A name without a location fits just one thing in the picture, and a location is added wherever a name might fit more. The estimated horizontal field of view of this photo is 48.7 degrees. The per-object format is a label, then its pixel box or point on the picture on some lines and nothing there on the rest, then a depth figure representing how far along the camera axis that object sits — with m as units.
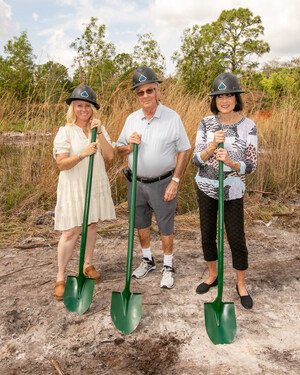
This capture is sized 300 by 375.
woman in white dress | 2.66
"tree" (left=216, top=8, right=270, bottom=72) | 26.67
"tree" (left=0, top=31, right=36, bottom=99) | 24.08
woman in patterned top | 2.46
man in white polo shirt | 2.80
